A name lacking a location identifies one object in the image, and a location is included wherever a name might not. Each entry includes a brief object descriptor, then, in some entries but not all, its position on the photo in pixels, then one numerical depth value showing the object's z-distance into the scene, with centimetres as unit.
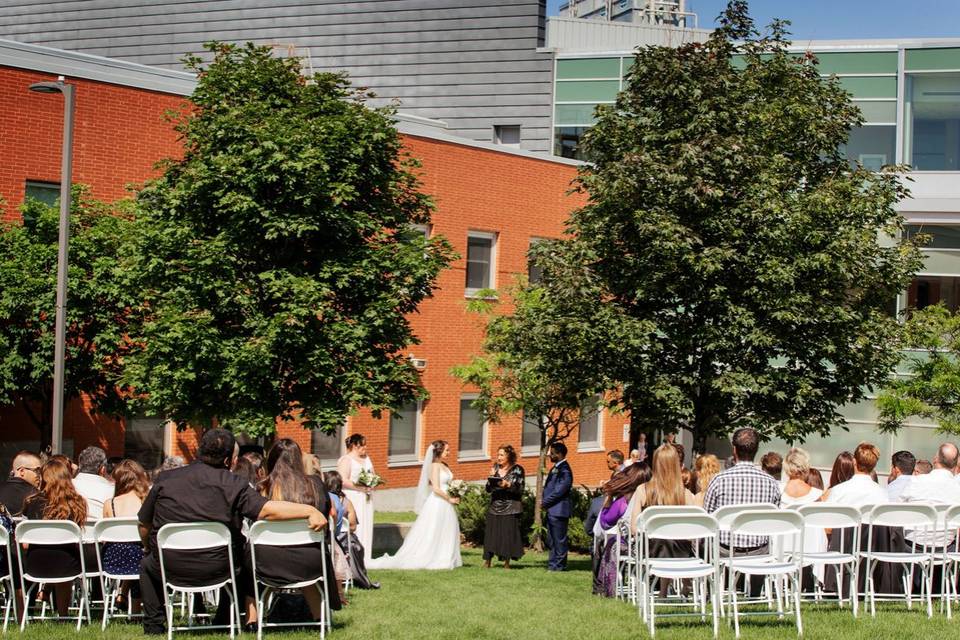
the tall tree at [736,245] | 1539
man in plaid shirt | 998
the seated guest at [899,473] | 1193
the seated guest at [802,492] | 1180
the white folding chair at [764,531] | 933
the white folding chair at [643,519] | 958
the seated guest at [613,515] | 1220
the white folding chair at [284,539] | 899
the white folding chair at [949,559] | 1021
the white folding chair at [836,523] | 991
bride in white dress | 1642
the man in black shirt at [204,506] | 894
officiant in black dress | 1622
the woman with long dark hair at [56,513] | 988
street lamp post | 1617
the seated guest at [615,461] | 1391
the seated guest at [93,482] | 1114
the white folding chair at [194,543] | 883
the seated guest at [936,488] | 1134
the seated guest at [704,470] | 1202
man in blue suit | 1578
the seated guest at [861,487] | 1123
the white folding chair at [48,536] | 966
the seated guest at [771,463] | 1141
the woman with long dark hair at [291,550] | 907
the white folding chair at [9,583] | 955
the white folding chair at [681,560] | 927
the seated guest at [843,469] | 1153
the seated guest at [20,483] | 1059
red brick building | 2134
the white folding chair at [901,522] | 1012
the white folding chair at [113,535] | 962
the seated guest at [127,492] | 1023
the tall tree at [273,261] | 1634
